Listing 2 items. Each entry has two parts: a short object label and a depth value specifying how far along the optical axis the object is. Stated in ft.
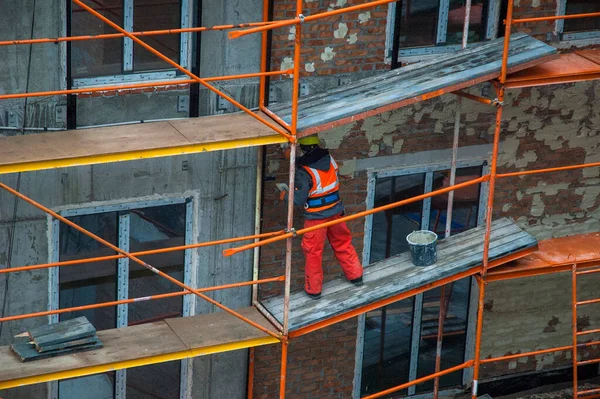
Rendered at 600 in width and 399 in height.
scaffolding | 62.92
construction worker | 69.11
